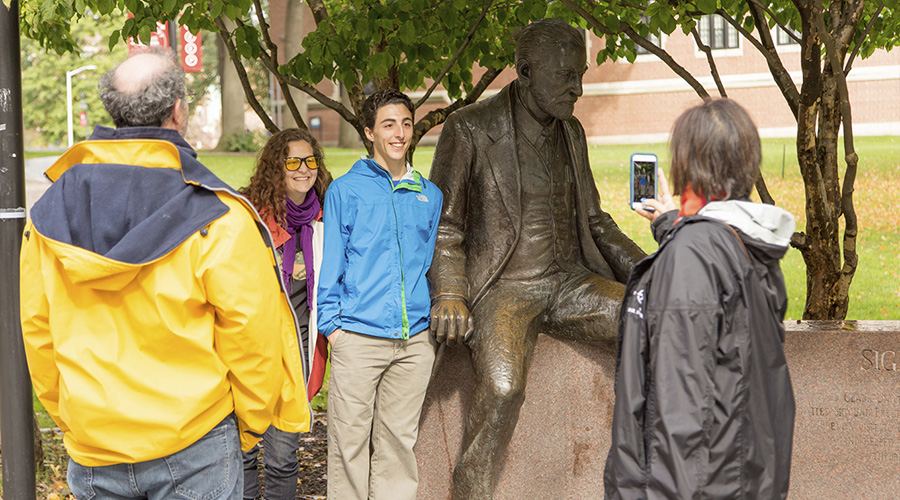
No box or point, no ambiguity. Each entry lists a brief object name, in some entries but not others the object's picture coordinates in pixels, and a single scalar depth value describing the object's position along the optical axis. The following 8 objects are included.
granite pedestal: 4.56
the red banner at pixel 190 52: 18.53
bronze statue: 4.23
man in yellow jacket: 2.52
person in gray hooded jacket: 2.42
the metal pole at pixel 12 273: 3.99
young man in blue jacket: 3.96
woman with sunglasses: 4.37
